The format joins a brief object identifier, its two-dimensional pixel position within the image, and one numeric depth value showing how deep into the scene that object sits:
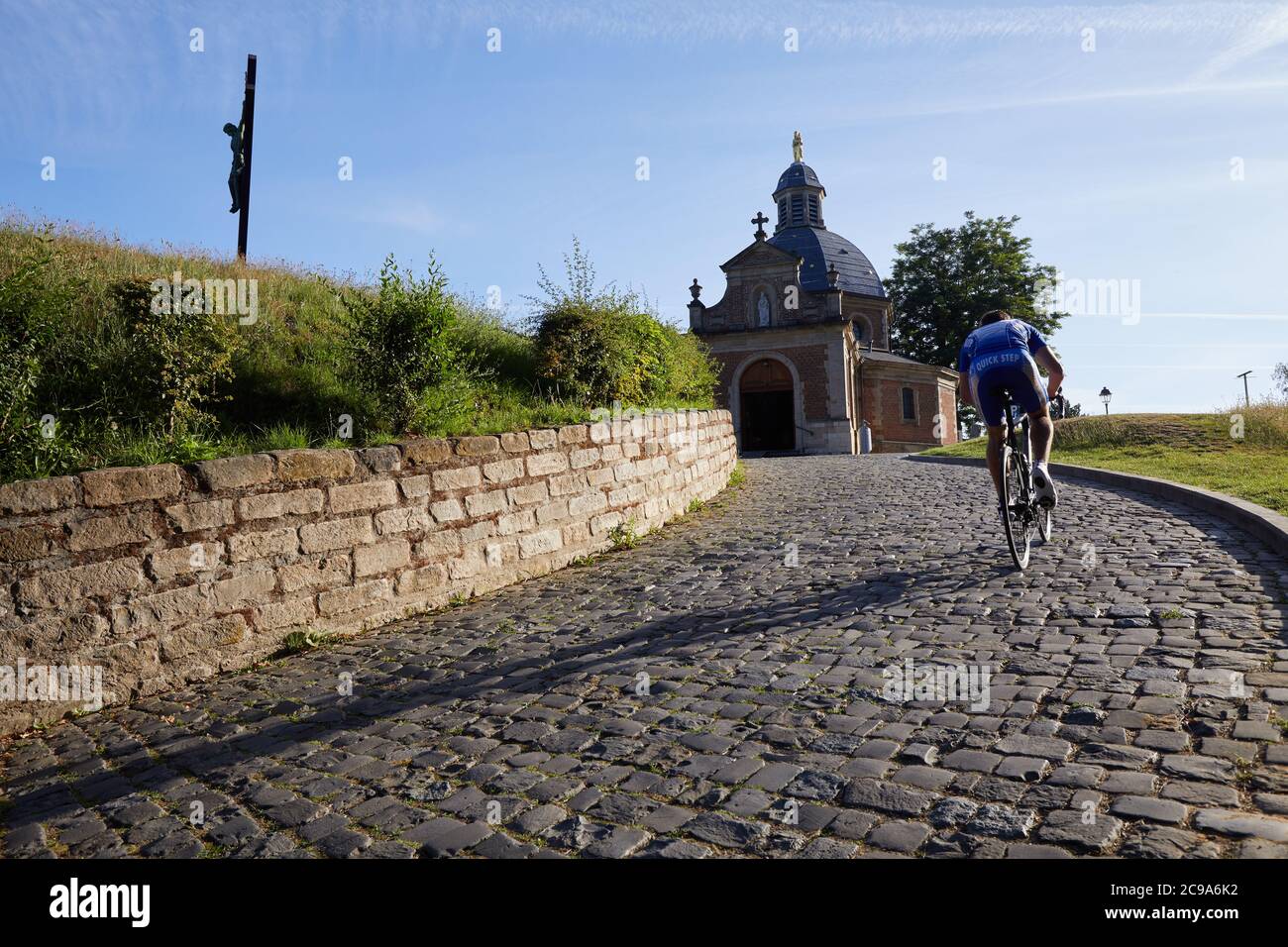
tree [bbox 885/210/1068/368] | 48.50
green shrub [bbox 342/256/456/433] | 7.41
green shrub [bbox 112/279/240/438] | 6.27
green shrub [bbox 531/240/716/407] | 10.14
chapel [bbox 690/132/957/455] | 35.84
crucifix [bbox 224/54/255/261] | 12.12
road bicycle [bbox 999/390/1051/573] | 6.66
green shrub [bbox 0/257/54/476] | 5.00
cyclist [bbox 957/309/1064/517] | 6.63
